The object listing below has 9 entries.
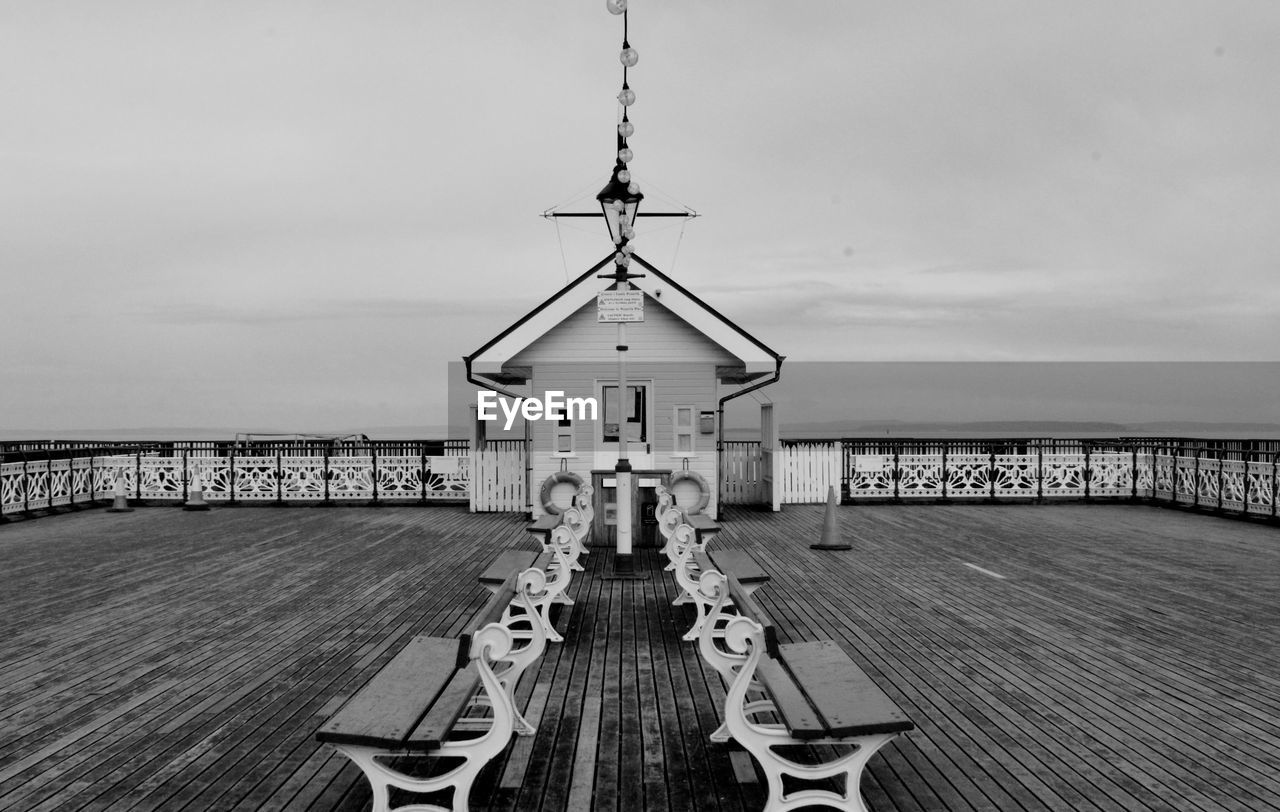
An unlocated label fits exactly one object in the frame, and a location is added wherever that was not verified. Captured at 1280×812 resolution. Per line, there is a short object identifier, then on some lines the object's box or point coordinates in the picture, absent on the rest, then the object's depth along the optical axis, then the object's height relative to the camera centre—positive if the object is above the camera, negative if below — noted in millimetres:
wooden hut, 14844 +750
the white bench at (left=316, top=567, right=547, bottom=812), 3367 -1202
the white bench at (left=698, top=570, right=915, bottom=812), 3508 -1238
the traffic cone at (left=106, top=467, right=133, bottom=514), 16531 -1627
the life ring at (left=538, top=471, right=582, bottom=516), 13484 -1011
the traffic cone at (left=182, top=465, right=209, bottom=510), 16859 -1529
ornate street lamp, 9648 +2219
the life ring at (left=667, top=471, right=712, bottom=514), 13906 -1152
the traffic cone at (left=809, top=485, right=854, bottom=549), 11914 -1608
